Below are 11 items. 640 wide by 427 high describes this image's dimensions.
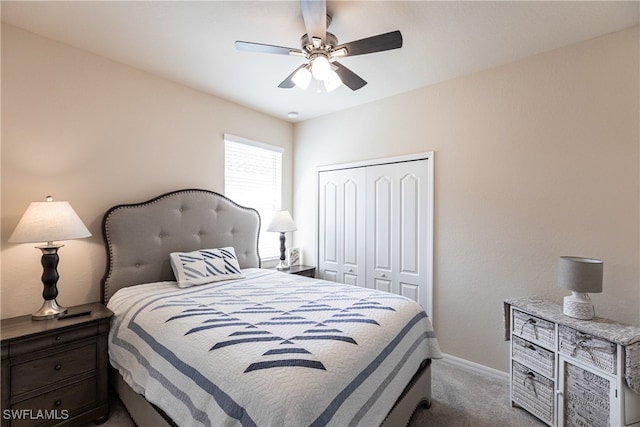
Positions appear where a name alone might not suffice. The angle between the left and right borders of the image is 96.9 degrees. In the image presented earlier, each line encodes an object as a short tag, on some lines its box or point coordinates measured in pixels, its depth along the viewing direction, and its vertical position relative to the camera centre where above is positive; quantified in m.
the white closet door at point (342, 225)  3.50 -0.14
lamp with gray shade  1.79 -0.43
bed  1.15 -0.63
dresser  1.58 -0.94
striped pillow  2.48 -0.48
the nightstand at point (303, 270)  3.47 -0.70
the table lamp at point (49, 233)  1.79 -0.12
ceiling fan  1.63 +1.05
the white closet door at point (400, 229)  2.99 -0.16
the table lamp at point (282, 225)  3.47 -0.13
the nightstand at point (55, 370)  1.61 -0.96
